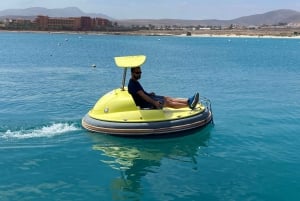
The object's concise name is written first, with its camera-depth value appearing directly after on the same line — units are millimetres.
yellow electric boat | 14234
